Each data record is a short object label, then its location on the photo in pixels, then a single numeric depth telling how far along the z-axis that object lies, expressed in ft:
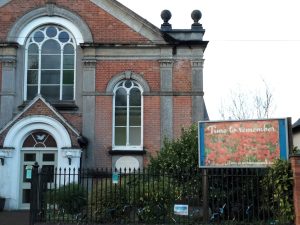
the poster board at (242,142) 40.24
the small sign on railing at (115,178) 44.48
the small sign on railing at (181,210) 40.28
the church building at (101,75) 66.74
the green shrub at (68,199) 43.32
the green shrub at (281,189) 38.68
